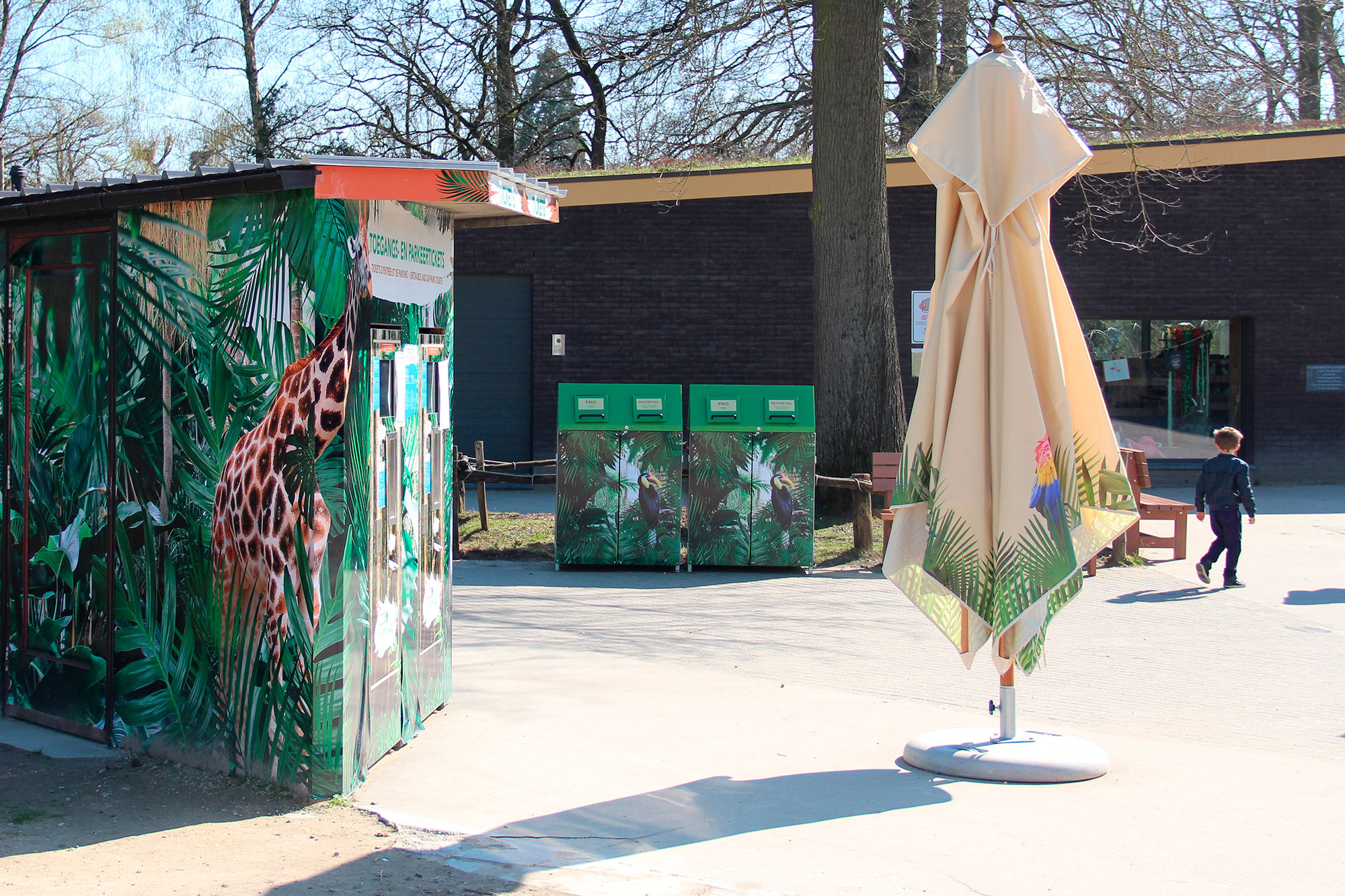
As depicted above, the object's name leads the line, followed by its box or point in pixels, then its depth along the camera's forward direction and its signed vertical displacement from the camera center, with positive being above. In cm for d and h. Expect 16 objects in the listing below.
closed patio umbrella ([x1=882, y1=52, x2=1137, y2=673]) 493 +8
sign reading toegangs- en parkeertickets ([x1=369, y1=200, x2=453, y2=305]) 495 +69
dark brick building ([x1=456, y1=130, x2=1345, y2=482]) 1652 +201
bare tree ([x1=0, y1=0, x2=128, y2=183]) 2812 +716
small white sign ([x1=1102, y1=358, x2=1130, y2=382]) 1744 +64
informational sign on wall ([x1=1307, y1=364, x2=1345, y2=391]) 1702 +50
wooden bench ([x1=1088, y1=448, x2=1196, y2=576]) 1073 -93
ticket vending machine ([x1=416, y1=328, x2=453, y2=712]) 553 -55
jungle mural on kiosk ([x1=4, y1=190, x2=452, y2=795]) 466 -30
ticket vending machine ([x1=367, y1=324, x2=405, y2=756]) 492 -59
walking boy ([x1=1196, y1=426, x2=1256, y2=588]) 945 -67
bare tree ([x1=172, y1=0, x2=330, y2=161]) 2717 +701
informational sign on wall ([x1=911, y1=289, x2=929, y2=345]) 1550 +129
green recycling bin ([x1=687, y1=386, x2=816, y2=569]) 1009 -52
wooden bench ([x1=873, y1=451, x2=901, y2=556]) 1072 -55
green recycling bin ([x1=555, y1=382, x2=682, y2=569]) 1018 -54
